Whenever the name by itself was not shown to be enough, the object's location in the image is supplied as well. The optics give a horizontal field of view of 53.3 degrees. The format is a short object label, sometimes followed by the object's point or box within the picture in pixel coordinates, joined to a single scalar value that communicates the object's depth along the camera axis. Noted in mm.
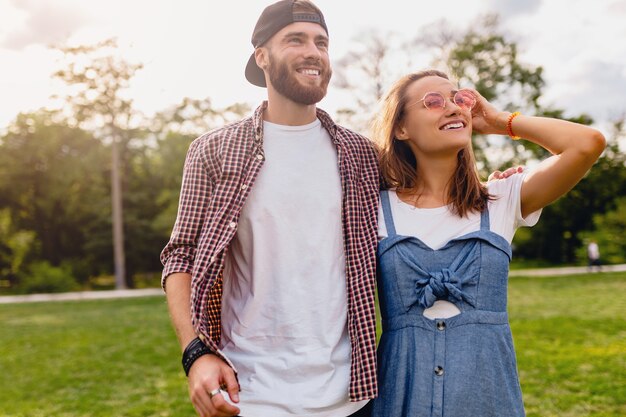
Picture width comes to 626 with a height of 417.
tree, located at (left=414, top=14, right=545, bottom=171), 28062
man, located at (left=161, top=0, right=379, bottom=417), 2305
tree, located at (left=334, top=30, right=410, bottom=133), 26828
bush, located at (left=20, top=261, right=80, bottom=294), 32188
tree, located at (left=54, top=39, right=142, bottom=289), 28219
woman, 2309
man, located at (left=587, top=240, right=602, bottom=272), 26578
